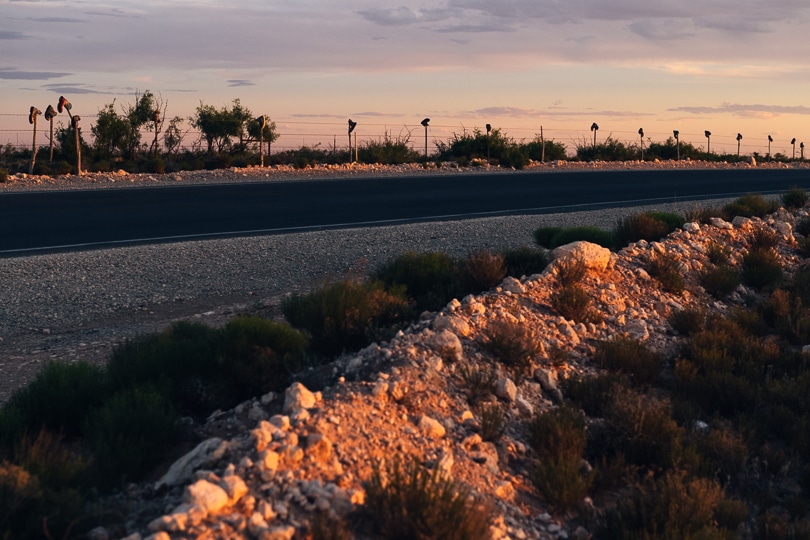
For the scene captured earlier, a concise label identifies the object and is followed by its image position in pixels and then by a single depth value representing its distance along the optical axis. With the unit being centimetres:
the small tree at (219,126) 4025
